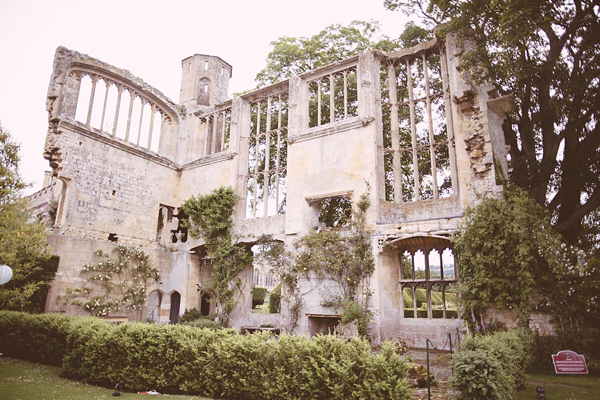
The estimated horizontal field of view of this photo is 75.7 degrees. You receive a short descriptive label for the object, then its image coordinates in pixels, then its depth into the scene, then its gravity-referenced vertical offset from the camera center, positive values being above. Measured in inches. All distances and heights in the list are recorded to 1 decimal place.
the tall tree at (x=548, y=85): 474.6 +296.6
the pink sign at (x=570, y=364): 353.7 -48.9
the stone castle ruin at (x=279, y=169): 550.9 +225.6
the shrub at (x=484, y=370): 218.8 -36.5
